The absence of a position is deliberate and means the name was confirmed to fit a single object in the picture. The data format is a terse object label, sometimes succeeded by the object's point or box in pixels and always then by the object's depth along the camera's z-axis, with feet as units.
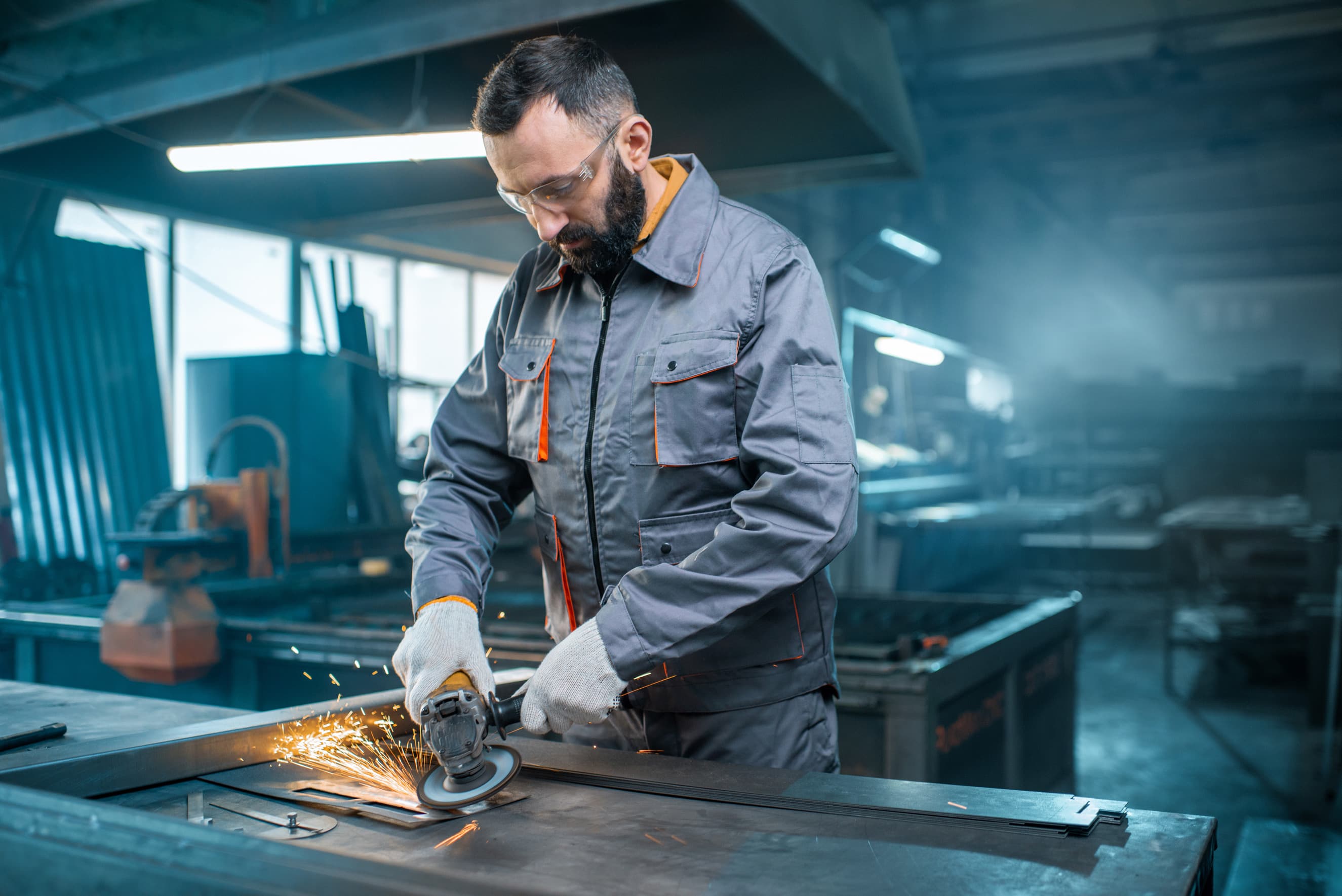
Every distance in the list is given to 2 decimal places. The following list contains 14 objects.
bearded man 3.67
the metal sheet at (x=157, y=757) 3.51
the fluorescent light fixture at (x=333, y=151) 7.95
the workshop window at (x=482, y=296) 22.26
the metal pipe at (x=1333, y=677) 11.67
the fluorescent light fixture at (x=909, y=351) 21.66
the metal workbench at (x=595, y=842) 2.34
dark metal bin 6.39
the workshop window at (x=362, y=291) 19.10
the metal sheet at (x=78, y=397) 11.82
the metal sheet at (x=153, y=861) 2.14
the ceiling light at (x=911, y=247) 19.03
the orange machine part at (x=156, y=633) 7.72
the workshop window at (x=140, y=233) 15.17
